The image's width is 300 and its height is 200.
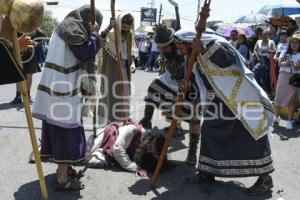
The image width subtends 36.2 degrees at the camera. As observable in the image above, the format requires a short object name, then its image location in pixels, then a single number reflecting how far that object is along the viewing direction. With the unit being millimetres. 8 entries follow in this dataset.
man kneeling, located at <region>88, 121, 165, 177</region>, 5340
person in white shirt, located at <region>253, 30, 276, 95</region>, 11062
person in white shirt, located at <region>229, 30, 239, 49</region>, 11287
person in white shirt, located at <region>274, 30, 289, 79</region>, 9562
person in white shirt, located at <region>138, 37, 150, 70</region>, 23172
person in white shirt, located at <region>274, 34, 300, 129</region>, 8102
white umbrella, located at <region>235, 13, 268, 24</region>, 17359
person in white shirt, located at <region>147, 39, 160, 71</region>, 21122
